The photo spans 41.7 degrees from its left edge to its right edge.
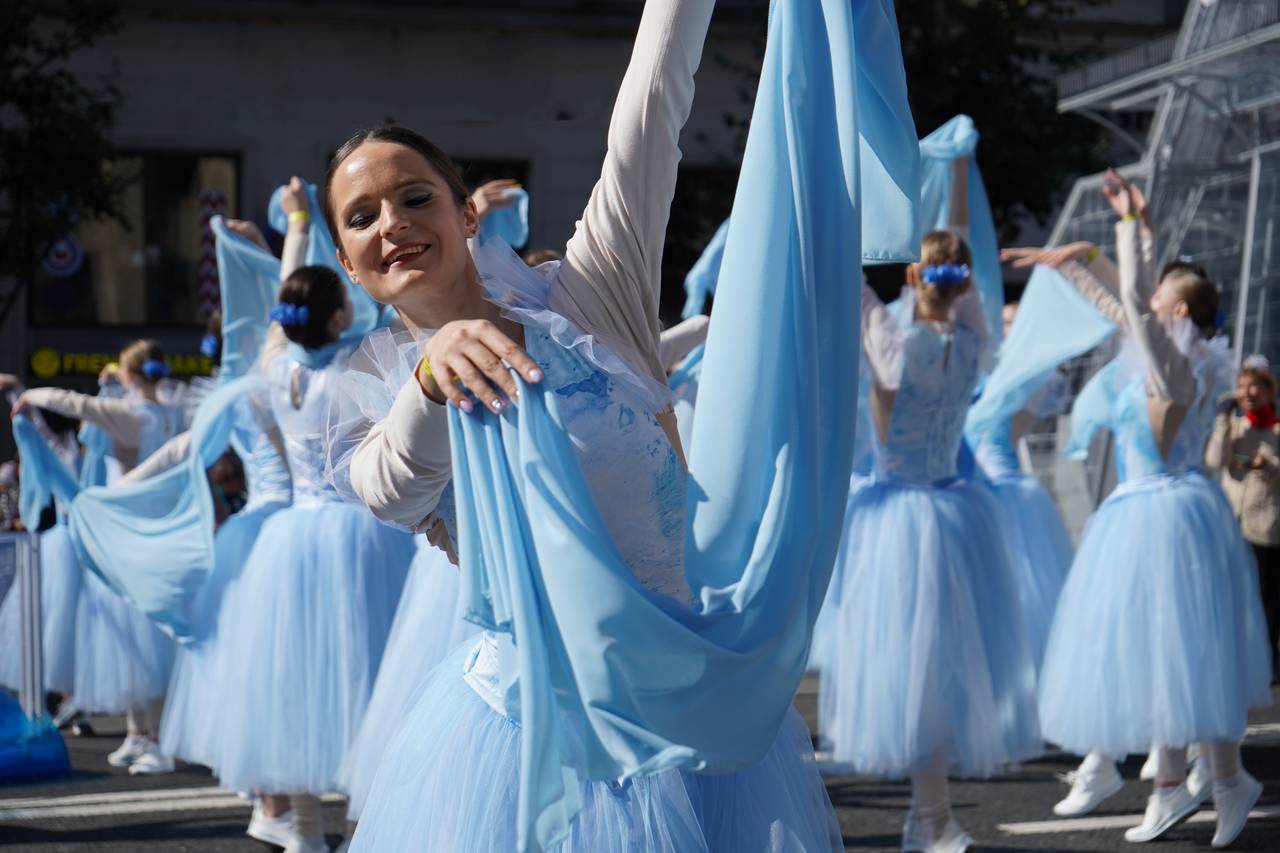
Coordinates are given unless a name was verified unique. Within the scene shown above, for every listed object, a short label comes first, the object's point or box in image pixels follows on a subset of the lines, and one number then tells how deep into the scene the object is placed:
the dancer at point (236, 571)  6.32
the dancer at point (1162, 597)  6.26
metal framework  13.80
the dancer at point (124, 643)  8.95
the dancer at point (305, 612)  6.09
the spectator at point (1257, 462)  10.53
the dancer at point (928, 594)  6.06
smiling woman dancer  2.51
